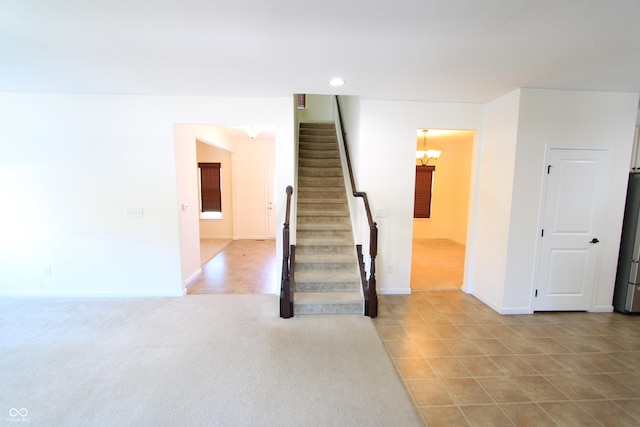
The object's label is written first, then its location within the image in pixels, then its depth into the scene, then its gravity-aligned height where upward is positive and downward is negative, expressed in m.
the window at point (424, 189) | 8.02 -0.21
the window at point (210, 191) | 7.41 -0.31
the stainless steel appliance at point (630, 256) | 3.38 -0.87
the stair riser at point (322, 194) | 4.74 -0.23
